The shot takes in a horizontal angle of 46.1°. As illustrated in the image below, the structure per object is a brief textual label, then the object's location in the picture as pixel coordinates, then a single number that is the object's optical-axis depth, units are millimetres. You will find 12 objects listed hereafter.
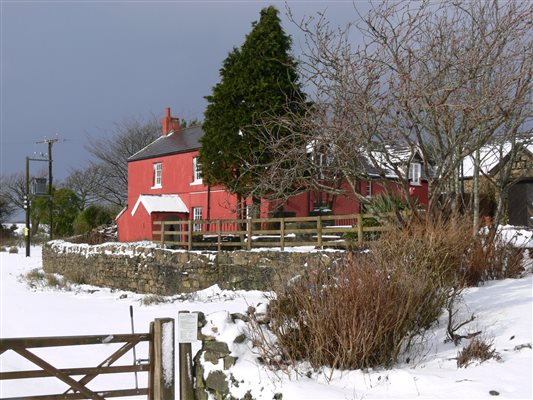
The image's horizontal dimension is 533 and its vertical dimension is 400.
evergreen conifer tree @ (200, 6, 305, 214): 21969
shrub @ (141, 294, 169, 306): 16078
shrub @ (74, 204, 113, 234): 41062
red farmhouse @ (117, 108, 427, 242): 27750
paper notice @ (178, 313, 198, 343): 6523
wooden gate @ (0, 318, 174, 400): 5693
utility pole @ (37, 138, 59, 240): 39431
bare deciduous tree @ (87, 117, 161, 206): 51094
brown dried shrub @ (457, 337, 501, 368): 6398
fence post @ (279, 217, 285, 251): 15823
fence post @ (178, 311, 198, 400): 6598
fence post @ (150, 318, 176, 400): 6336
